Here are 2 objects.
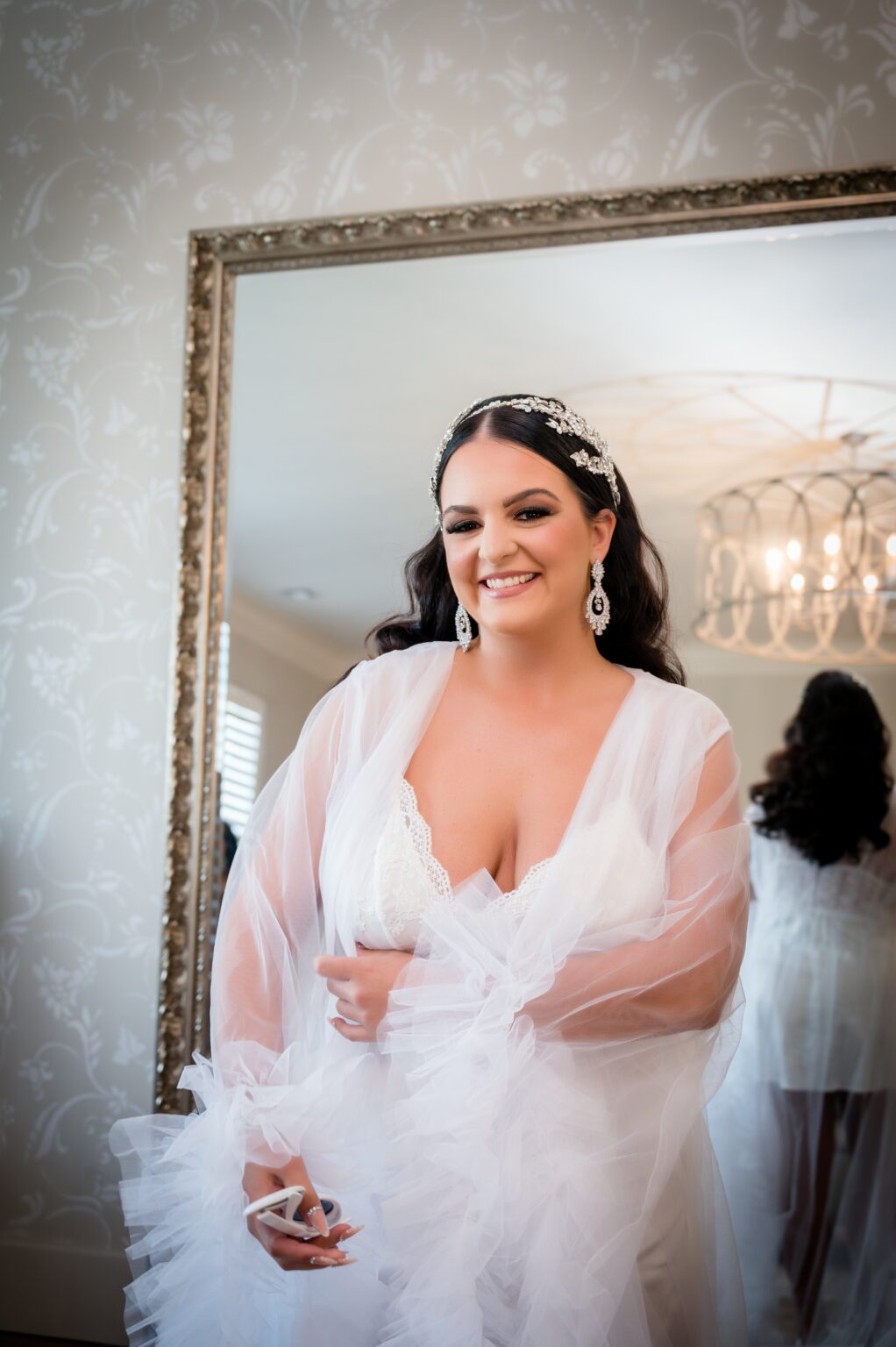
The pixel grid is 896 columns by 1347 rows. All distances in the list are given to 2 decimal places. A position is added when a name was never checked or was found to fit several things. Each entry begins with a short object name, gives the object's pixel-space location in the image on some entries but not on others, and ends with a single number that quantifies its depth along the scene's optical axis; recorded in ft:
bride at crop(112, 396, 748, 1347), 4.25
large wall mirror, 6.82
